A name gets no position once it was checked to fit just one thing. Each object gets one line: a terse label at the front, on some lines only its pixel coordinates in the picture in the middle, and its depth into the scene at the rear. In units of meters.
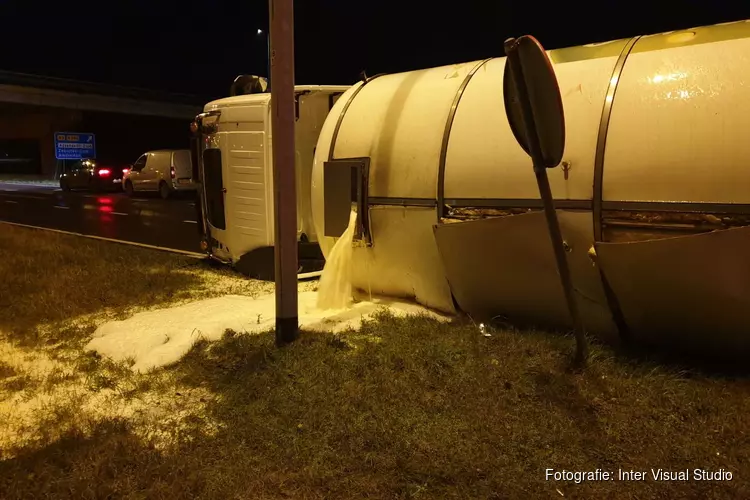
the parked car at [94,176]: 29.73
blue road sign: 38.22
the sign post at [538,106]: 3.47
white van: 24.27
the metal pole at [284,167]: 4.69
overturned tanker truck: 3.73
